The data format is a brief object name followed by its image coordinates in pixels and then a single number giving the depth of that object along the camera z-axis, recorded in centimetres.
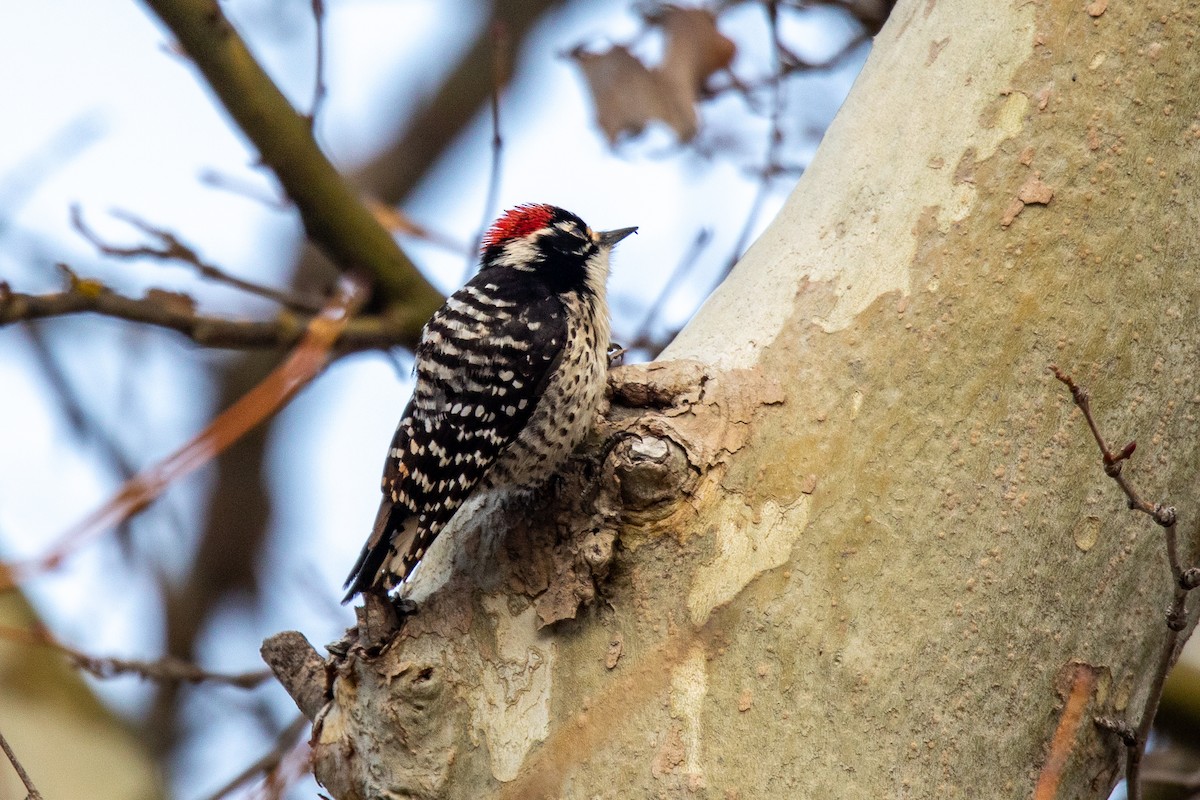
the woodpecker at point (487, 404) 592
